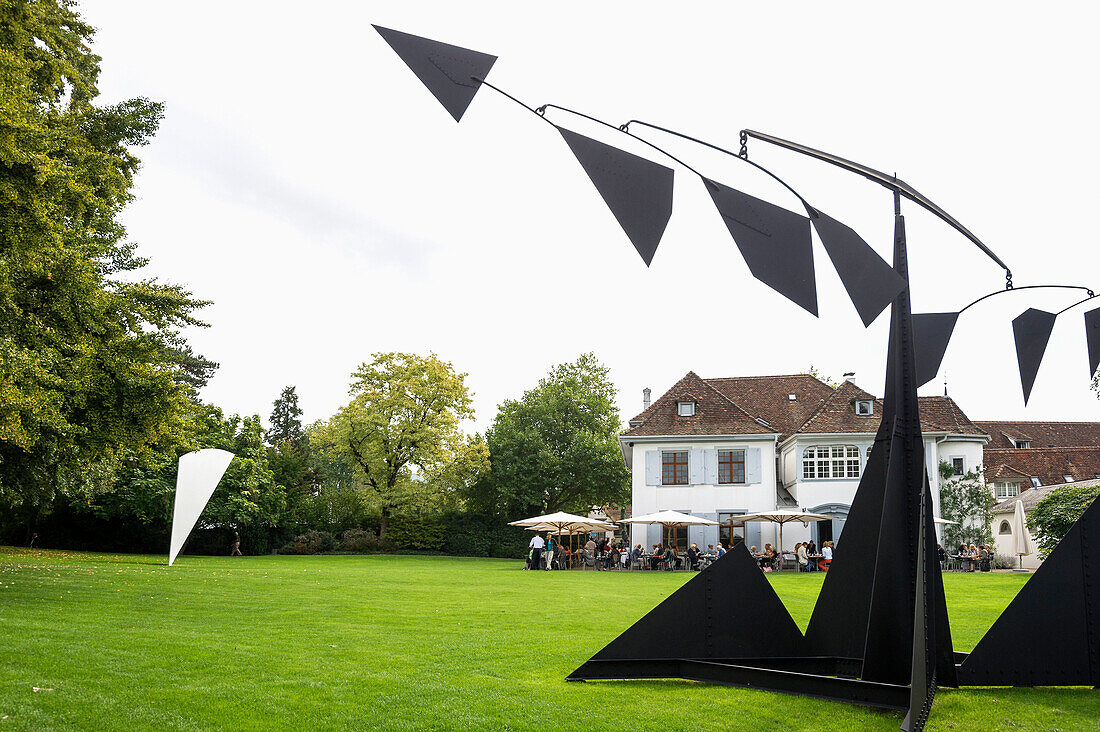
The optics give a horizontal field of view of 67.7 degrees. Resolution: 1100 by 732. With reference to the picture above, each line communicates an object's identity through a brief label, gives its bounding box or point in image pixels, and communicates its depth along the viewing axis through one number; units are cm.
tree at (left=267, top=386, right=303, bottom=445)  7038
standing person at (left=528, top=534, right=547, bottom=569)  2723
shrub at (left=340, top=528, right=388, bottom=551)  3952
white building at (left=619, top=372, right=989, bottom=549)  3312
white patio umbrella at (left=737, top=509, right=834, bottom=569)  2838
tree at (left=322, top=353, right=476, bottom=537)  4228
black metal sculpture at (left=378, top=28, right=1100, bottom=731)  595
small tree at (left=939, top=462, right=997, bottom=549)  3203
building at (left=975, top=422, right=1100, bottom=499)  4822
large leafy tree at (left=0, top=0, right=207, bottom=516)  1044
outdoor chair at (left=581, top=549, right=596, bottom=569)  3117
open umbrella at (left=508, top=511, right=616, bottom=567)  2911
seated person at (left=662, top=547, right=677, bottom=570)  2881
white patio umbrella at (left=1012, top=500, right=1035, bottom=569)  2667
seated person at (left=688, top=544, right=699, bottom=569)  2816
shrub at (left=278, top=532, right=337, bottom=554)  3809
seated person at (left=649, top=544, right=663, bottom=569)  2905
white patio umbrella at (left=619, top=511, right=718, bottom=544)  2798
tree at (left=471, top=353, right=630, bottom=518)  4384
